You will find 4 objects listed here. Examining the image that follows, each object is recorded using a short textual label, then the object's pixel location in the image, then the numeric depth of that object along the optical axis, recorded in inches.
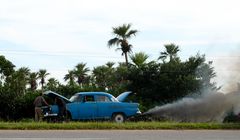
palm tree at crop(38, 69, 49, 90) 3686.0
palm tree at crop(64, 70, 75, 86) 3415.8
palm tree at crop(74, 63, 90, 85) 3334.2
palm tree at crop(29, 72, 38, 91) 3273.9
